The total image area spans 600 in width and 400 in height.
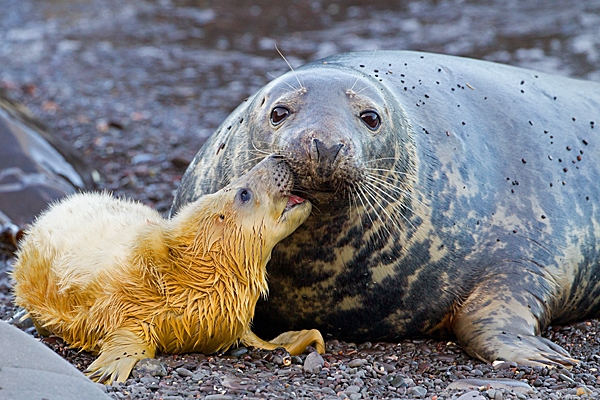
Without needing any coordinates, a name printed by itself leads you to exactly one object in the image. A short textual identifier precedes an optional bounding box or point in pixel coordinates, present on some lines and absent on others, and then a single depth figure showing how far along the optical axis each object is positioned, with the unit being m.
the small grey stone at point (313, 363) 8.05
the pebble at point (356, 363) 8.30
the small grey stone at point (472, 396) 7.28
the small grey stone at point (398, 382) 7.83
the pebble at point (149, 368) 7.67
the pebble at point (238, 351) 8.47
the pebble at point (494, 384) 7.61
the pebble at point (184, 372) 7.70
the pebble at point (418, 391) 7.58
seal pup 8.18
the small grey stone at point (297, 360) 8.28
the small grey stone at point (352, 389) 7.55
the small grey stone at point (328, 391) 7.47
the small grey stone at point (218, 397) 7.12
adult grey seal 8.44
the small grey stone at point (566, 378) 7.94
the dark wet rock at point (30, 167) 13.11
